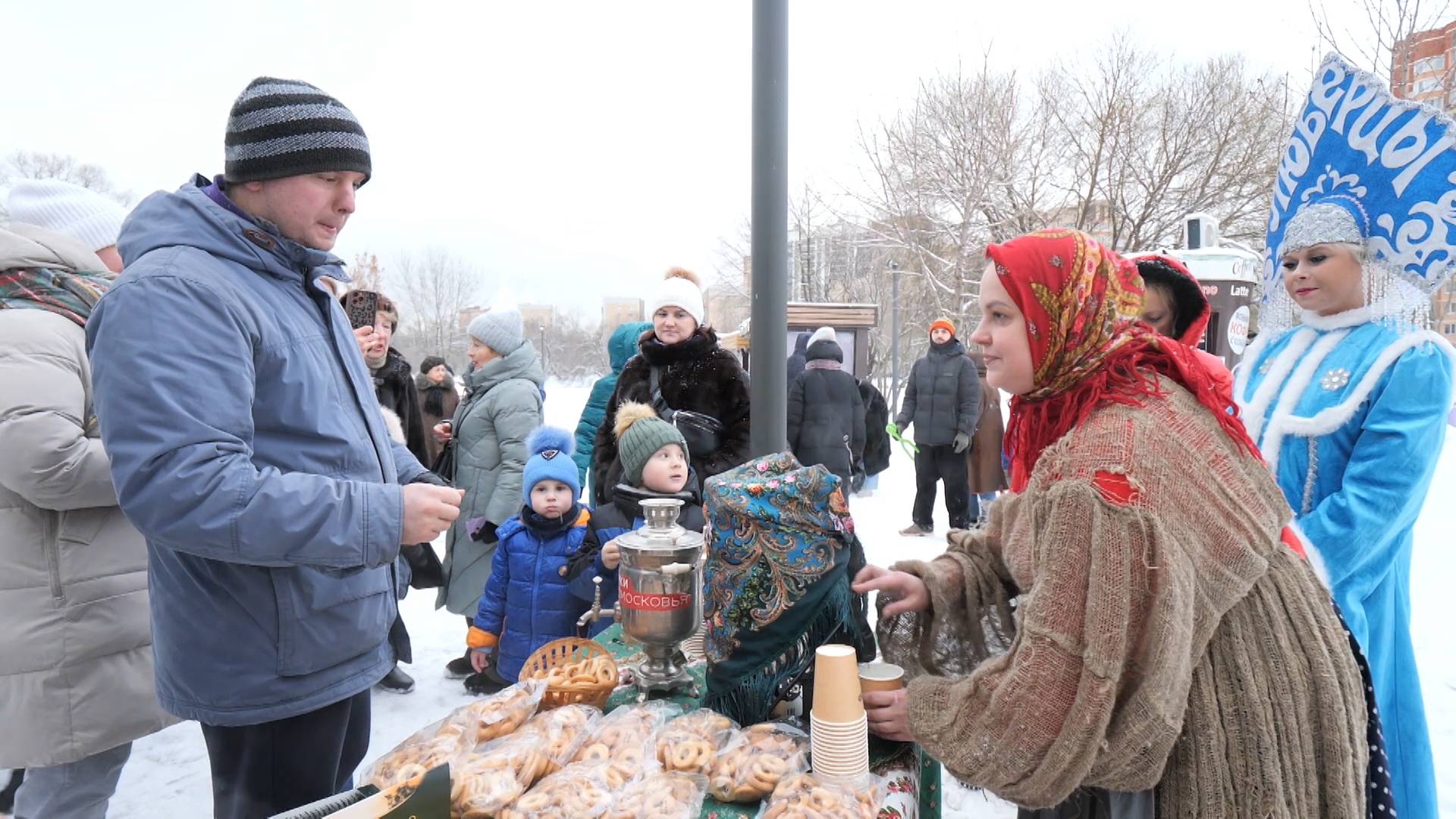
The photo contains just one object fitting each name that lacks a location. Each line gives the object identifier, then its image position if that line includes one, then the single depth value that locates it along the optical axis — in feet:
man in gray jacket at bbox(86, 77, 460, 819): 4.32
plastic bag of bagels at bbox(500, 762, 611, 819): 4.01
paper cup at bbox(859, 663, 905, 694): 4.72
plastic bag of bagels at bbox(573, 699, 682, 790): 4.43
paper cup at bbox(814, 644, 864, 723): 4.38
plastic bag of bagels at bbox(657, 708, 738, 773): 4.48
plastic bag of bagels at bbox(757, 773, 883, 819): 4.00
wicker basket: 5.47
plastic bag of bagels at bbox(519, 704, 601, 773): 4.56
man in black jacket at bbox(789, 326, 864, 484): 23.81
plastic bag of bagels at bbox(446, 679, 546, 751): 4.73
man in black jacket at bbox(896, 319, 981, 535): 24.27
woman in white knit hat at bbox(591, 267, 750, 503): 11.62
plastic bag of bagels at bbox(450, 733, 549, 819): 4.05
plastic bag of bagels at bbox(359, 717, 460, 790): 4.20
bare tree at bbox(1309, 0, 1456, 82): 29.25
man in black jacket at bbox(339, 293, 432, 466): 14.53
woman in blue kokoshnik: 6.85
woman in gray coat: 13.71
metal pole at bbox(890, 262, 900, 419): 49.42
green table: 4.35
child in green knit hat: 9.64
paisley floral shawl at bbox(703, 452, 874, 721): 4.92
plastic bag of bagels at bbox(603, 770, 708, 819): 4.05
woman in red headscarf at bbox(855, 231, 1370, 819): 3.70
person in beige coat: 6.34
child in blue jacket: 10.19
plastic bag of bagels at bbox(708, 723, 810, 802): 4.35
